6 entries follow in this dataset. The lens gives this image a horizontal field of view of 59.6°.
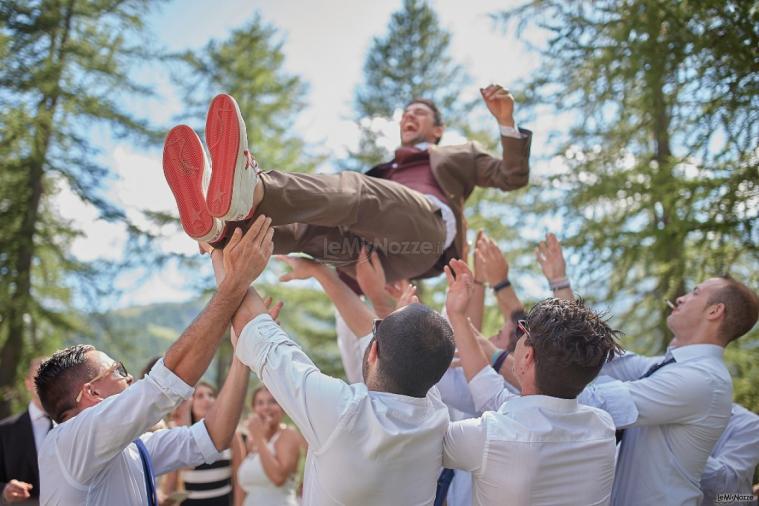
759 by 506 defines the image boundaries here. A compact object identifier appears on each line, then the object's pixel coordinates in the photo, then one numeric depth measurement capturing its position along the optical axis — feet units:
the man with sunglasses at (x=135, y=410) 7.48
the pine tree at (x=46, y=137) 31.30
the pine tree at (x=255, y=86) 40.60
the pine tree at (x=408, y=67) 45.80
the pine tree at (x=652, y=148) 14.44
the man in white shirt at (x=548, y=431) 7.37
